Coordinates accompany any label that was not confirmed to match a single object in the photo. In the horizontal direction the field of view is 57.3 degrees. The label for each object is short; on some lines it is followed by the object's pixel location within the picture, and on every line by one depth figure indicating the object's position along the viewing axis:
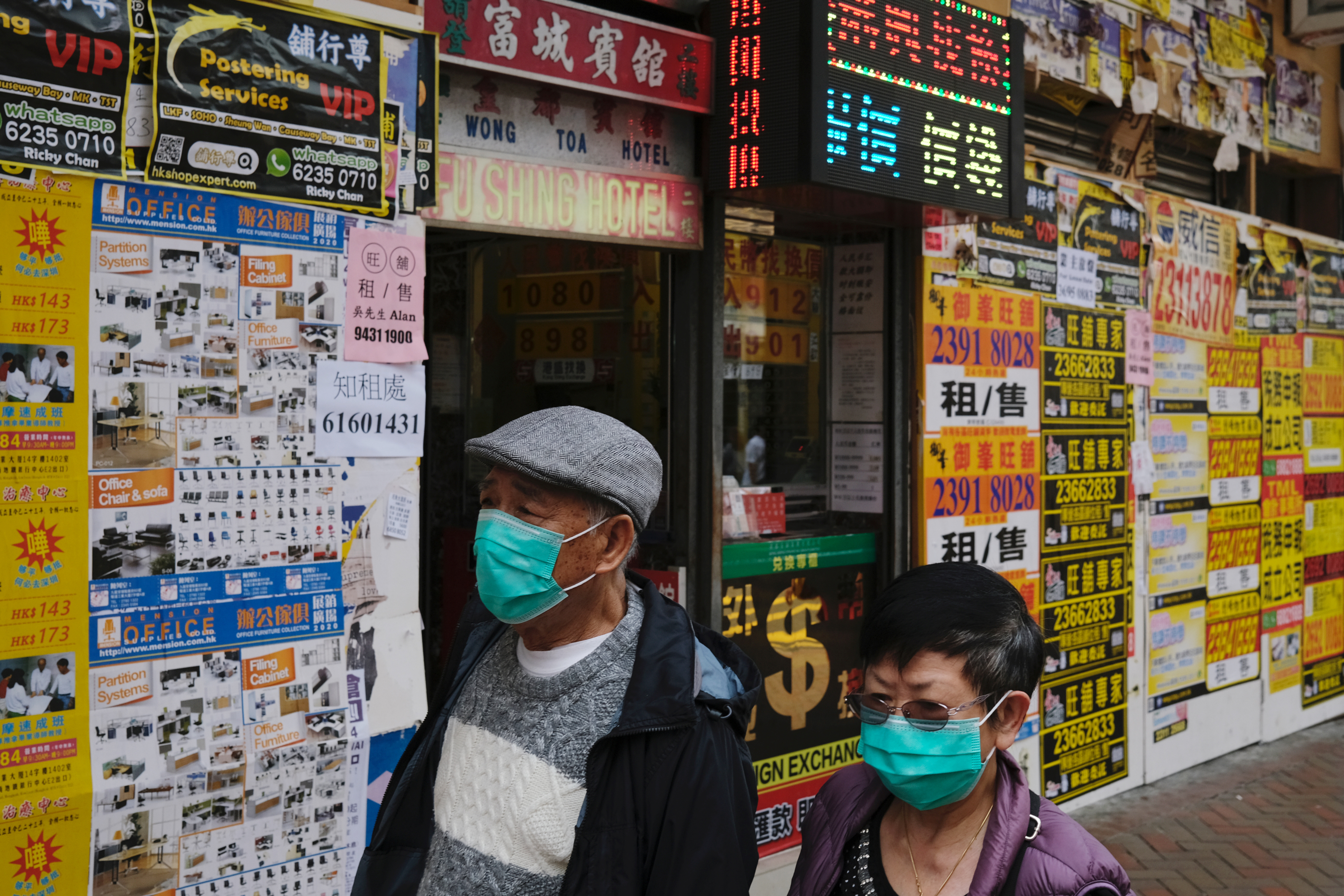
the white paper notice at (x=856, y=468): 5.73
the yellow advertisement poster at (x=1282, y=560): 8.22
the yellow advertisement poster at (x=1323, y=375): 8.72
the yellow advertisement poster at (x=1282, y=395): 8.24
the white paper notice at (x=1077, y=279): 6.50
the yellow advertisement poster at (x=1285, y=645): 8.23
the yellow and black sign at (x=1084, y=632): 6.43
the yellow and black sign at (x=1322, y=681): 8.62
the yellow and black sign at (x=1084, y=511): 6.42
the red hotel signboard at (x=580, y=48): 4.09
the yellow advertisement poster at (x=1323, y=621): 8.66
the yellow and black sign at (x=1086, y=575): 6.45
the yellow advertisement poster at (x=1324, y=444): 8.76
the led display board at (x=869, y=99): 4.48
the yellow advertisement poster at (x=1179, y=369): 7.20
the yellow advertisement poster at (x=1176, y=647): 7.16
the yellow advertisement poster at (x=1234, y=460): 7.69
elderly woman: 1.99
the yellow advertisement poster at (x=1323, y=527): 8.71
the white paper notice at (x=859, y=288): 5.68
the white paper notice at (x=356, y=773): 3.73
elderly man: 1.98
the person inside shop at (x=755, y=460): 5.37
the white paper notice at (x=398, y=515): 3.85
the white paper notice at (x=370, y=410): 3.70
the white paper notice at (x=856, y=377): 5.71
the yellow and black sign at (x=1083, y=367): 6.43
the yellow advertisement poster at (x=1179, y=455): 7.21
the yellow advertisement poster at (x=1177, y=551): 7.19
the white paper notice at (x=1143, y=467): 6.99
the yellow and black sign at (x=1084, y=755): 6.39
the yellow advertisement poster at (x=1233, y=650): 7.64
